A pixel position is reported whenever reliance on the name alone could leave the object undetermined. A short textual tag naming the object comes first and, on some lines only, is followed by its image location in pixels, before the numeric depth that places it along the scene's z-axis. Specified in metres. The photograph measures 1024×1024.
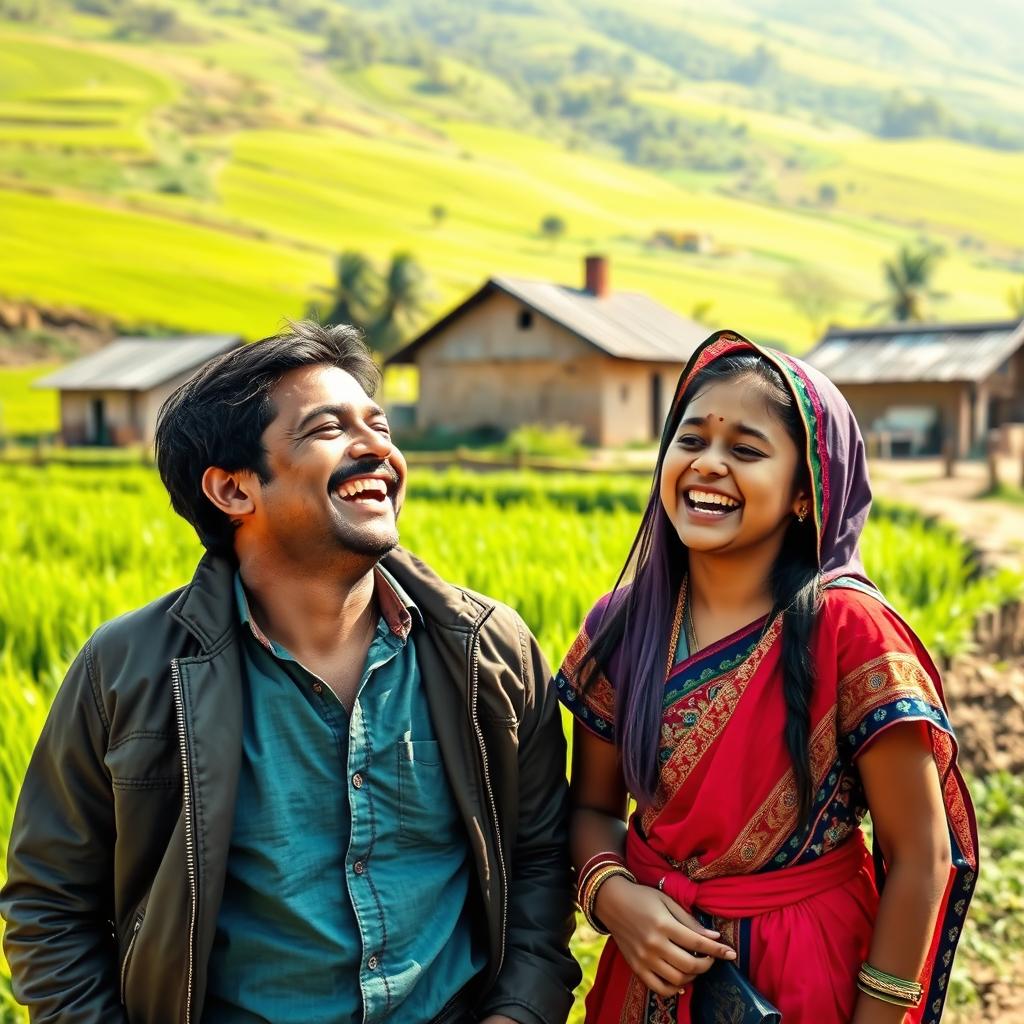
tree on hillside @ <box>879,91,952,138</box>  160.25
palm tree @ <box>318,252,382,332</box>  45.75
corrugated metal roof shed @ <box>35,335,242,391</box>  33.41
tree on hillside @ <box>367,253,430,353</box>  44.56
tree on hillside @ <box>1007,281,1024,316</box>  46.72
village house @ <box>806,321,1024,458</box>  26.44
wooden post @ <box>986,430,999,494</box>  15.56
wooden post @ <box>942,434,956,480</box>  18.60
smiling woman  1.92
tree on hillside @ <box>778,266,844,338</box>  78.69
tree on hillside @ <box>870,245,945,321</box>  48.12
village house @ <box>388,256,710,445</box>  28.22
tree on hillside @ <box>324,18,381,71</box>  138.75
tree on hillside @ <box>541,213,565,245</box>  91.81
